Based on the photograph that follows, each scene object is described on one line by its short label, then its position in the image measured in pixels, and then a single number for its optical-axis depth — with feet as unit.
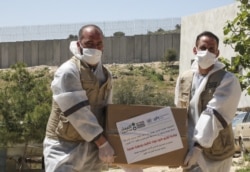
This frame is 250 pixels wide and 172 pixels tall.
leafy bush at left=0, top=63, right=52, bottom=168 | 44.93
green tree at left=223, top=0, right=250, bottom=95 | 25.70
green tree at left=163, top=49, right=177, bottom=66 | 180.65
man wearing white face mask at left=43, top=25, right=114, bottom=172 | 16.24
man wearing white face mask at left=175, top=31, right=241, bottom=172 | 17.26
